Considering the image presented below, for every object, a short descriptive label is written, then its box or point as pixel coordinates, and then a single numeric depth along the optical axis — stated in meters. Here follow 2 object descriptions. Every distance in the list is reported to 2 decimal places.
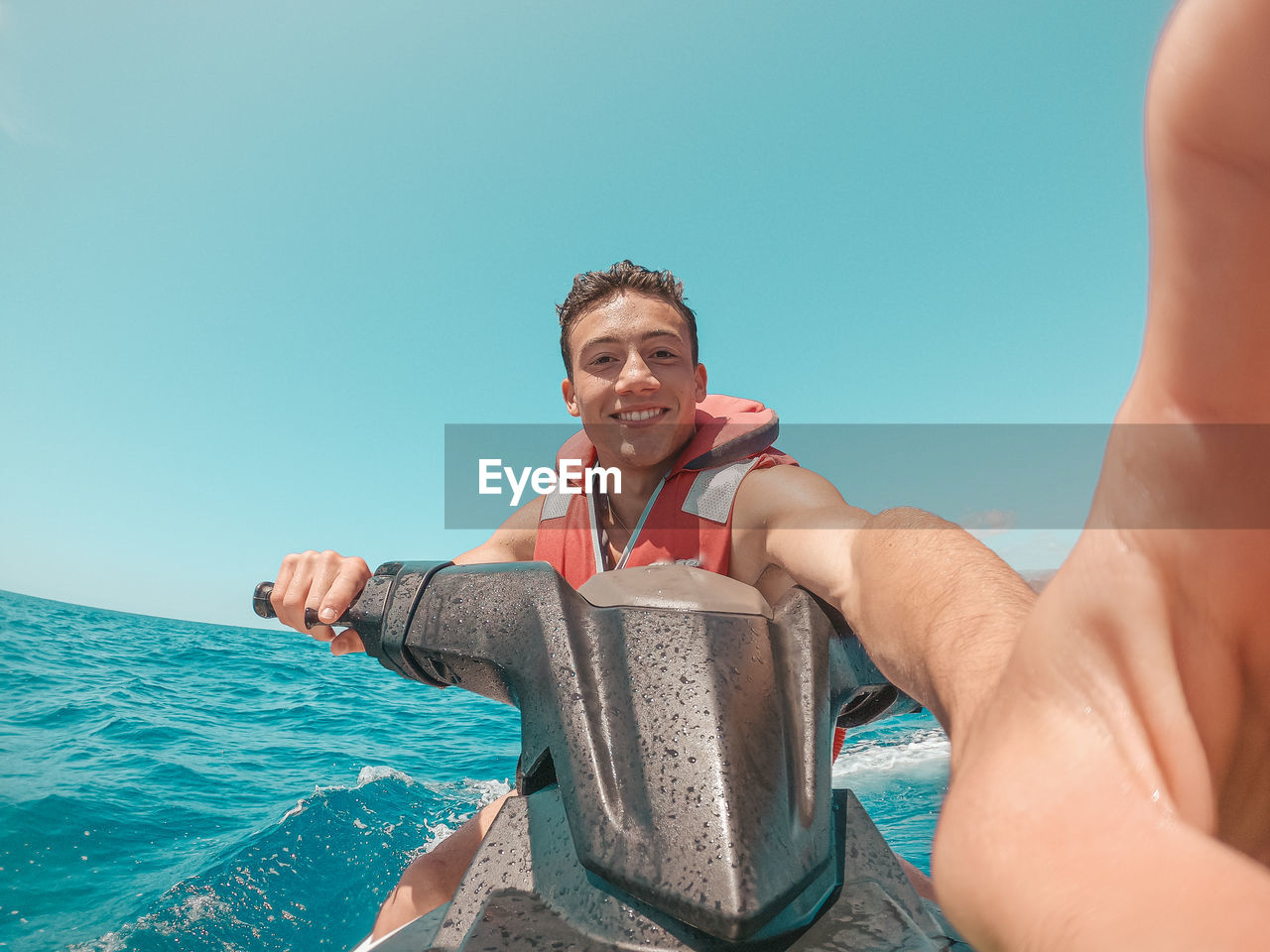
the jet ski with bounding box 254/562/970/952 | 0.30
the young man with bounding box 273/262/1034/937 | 0.34
